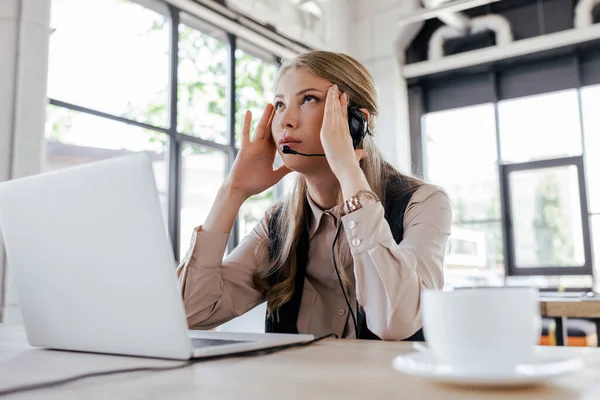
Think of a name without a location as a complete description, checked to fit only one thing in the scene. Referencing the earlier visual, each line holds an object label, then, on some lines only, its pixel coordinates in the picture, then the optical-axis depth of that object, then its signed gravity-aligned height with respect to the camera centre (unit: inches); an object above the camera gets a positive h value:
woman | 53.8 +5.4
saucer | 17.8 -3.5
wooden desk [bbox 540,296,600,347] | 88.8 -7.3
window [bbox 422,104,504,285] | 218.2 +30.7
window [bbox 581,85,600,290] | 198.1 +37.8
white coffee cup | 19.0 -2.1
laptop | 25.7 +0.3
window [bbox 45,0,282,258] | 142.6 +51.4
